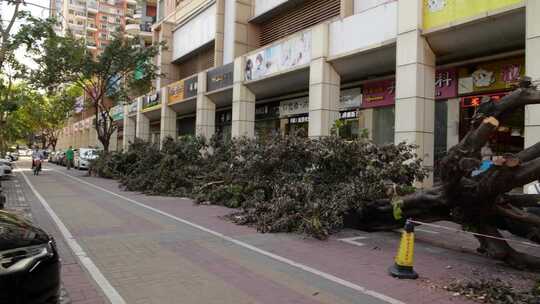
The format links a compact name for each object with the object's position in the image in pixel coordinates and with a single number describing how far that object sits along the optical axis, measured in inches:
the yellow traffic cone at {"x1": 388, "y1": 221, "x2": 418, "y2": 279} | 244.2
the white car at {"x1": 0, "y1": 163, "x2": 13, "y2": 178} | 837.8
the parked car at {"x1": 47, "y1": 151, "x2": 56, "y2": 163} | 2182.3
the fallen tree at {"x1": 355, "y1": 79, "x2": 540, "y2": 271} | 243.3
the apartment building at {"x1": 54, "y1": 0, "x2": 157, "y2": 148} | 2564.0
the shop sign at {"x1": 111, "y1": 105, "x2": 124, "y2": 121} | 1753.4
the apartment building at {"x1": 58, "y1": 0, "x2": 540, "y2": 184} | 488.7
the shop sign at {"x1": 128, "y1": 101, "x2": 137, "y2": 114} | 1572.0
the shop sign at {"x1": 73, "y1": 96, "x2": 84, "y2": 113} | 2199.3
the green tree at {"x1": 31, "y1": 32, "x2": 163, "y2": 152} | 1050.7
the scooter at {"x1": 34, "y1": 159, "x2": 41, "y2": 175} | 1083.3
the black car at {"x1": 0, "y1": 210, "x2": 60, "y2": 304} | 144.5
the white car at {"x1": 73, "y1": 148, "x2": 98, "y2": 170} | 1381.6
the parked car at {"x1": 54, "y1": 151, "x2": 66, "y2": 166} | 1798.6
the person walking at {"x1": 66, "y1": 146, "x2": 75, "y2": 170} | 1387.1
